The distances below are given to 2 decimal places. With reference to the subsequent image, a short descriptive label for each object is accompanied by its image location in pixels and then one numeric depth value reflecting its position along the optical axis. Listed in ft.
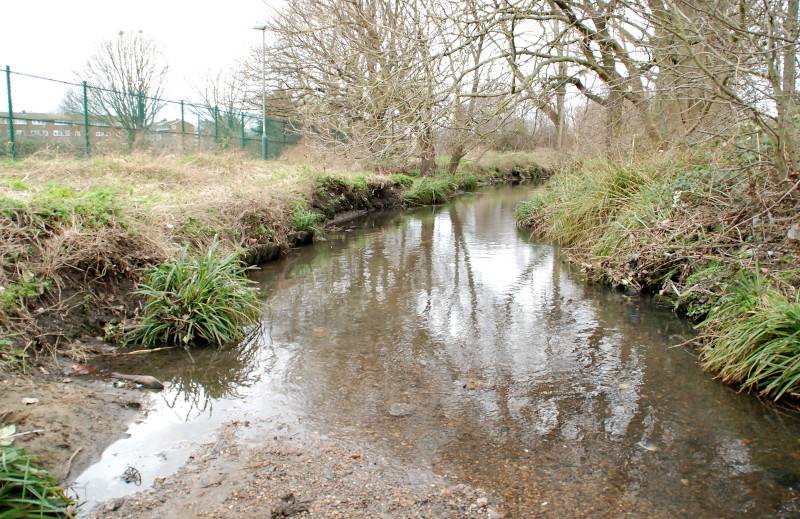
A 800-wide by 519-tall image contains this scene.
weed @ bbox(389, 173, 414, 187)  63.16
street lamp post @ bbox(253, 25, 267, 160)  67.56
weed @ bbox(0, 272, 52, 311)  14.37
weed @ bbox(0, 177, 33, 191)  21.07
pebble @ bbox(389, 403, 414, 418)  12.76
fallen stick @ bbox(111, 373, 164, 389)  14.16
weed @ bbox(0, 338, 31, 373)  12.96
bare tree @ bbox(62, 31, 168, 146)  47.62
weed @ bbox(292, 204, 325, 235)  35.73
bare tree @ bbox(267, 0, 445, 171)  22.98
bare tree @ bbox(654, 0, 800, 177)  16.35
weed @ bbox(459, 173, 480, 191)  80.79
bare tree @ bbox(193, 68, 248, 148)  65.67
